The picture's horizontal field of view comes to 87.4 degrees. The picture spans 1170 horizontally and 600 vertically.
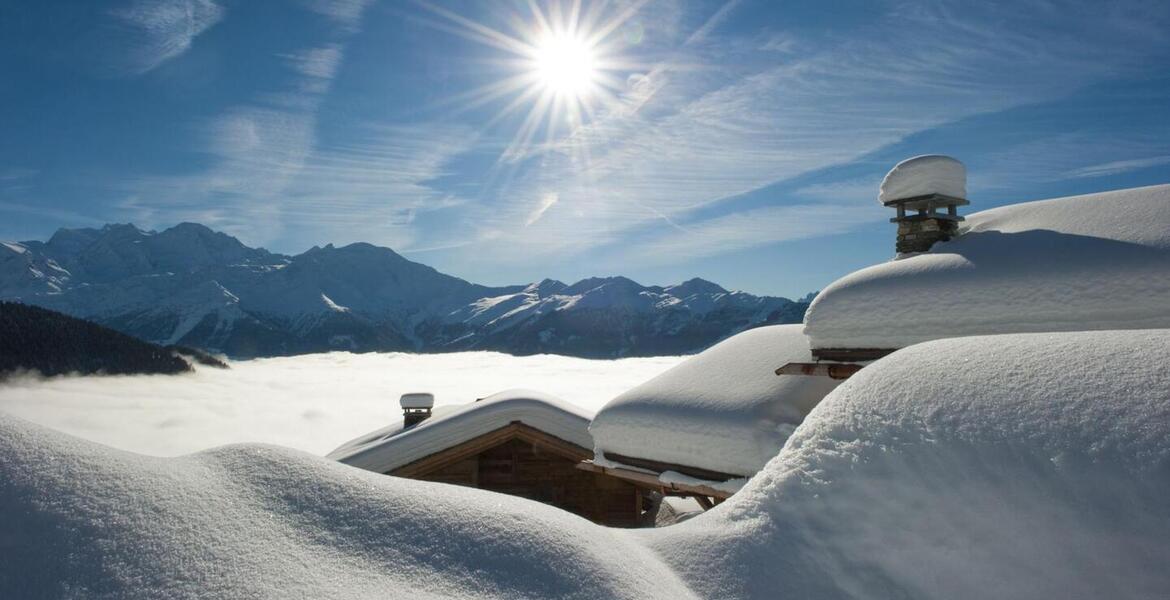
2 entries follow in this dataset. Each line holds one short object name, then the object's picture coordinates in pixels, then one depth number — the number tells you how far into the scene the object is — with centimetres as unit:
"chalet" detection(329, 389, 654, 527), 1227
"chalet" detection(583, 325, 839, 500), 816
